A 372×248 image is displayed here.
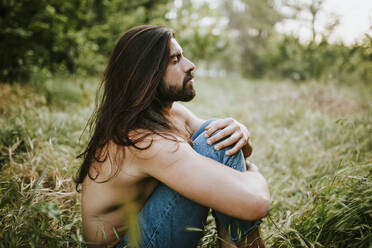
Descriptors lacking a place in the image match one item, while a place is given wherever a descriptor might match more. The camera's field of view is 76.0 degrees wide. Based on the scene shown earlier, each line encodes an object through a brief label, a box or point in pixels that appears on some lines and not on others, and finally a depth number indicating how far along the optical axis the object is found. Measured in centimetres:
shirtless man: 116
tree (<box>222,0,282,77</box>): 1558
